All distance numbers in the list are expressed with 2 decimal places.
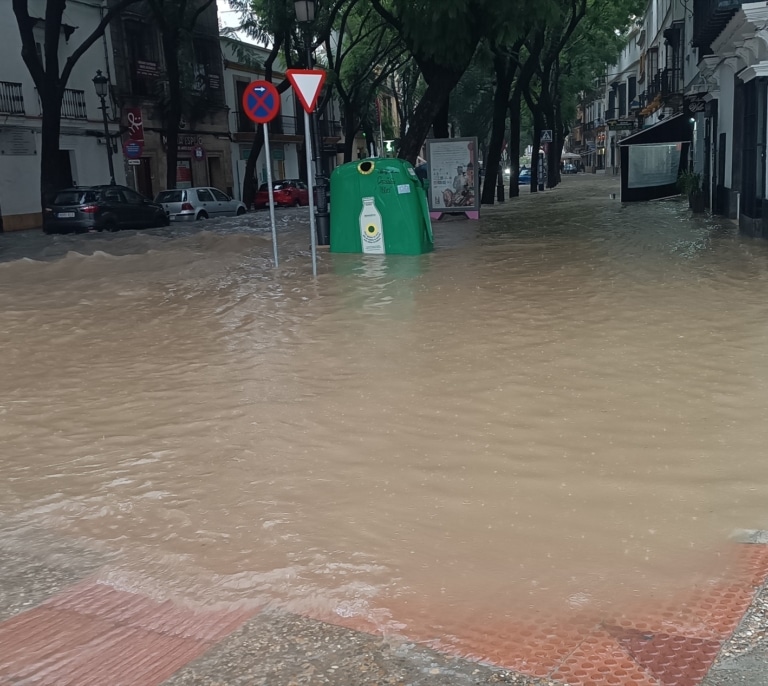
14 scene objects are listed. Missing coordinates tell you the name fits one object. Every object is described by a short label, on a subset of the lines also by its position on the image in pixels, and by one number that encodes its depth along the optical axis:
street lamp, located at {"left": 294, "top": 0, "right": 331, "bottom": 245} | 14.45
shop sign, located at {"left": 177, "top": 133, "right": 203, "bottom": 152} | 36.84
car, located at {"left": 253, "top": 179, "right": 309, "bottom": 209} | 35.78
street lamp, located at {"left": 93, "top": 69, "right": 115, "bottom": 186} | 27.67
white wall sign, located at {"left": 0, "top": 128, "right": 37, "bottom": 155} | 27.34
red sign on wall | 30.70
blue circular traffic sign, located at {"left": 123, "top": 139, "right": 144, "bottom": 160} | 28.09
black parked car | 21.80
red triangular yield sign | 11.23
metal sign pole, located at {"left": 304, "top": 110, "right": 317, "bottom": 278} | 11.52
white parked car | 26.45
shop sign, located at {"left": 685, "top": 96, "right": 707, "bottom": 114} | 23.02
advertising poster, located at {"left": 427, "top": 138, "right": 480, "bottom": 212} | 20.94
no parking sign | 11.51
